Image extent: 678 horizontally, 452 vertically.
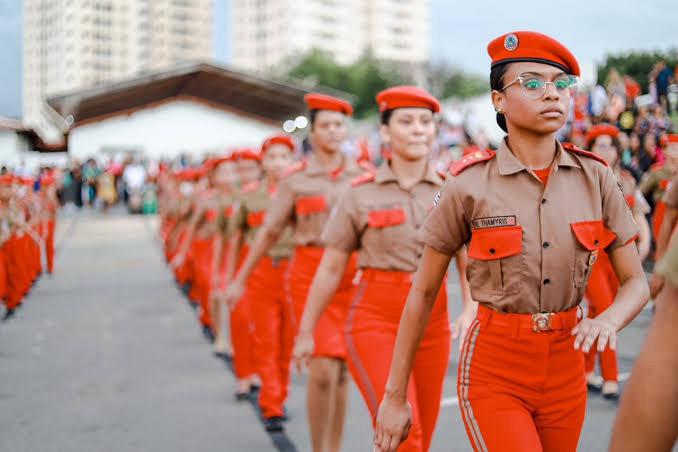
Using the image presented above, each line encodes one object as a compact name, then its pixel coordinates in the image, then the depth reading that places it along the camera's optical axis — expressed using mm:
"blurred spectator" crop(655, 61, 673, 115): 14802
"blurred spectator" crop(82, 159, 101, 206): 37000
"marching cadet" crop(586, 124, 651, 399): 6250
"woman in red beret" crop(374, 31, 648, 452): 2725
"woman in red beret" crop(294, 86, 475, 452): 3900
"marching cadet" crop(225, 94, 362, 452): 5539
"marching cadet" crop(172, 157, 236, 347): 9234
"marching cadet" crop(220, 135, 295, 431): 6367
